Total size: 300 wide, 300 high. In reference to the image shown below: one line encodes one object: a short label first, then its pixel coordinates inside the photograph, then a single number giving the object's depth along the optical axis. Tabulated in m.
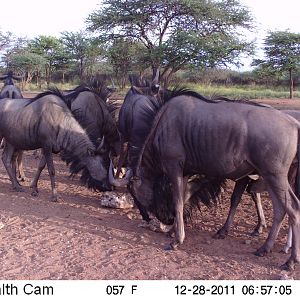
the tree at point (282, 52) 32.97
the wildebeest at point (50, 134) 7.21
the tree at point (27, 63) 41.16
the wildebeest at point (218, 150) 4.50
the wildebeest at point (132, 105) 8.09
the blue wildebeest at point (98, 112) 8.84
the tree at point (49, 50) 44.56
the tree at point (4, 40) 45.31
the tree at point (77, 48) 40.84
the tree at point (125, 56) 22.98
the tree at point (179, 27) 20.78
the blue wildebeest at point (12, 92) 8.60
